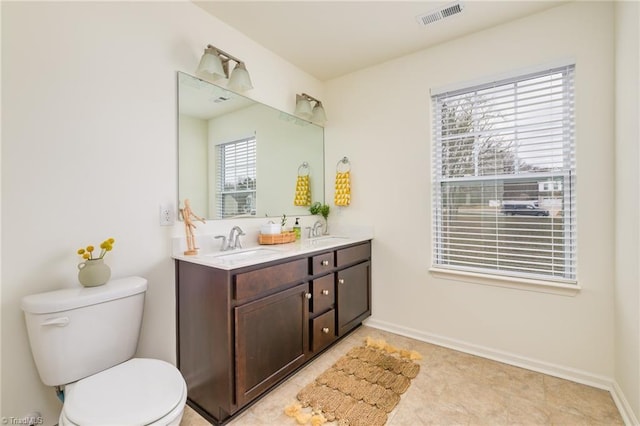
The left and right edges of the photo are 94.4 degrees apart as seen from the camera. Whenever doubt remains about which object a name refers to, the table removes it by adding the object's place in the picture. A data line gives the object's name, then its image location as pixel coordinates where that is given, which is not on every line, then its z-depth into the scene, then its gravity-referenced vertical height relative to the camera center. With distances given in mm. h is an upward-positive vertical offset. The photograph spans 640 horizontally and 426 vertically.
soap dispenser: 2672 -174
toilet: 1096 -681
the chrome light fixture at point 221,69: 1906 +953
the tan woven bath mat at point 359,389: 1617 -1112
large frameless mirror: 1963 +458
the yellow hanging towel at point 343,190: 2893 +202
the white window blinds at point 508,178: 2004 +228
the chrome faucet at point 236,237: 2123 -187
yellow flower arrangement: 1441 -182
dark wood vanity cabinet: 1551 -677
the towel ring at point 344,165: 2951 +460
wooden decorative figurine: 1857 -95
